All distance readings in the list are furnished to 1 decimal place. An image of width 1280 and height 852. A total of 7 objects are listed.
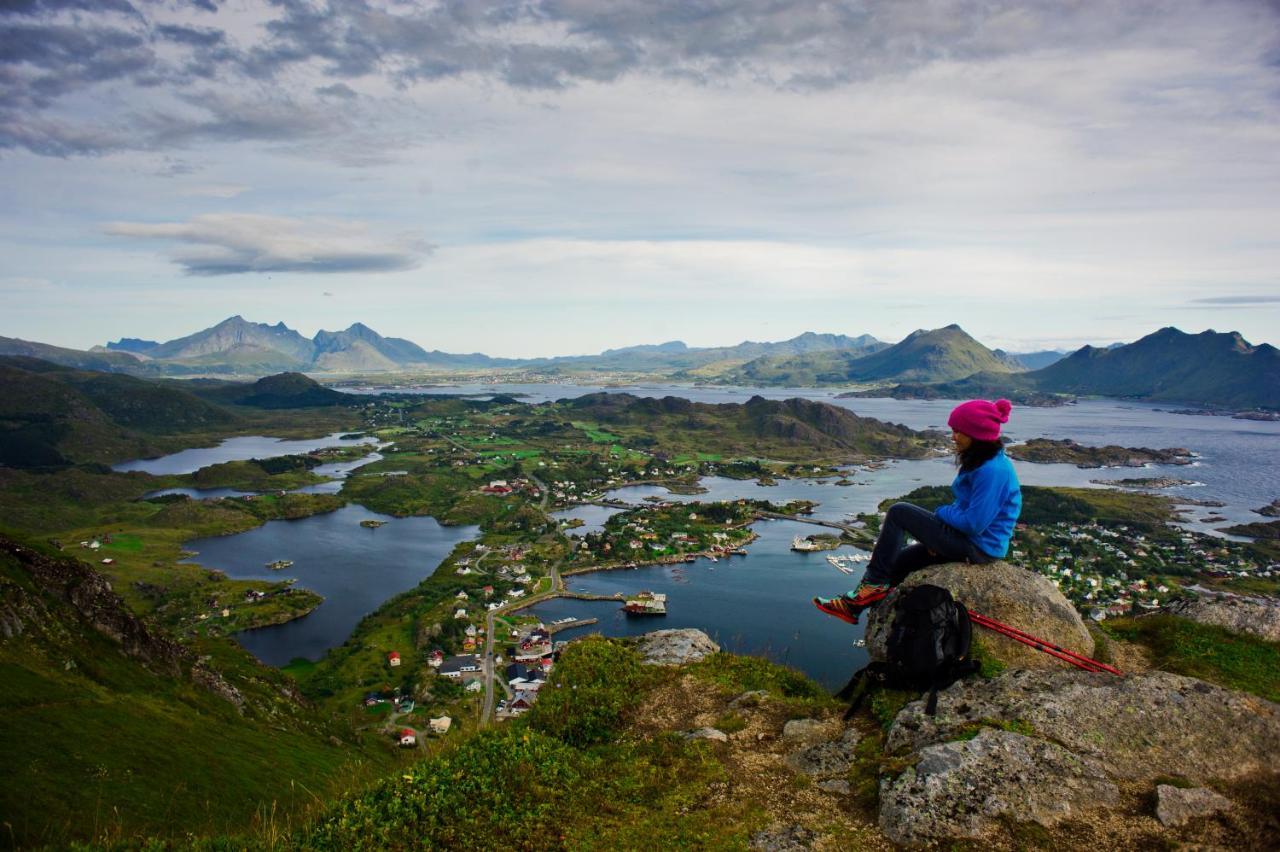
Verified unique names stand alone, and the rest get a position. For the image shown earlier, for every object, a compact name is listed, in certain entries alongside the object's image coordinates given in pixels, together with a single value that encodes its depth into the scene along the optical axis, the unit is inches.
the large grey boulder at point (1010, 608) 328.2
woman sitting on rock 337.4
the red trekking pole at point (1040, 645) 312.0
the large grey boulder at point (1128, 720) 243.4
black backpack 310.5
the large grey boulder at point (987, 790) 227.8
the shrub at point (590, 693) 359.3
